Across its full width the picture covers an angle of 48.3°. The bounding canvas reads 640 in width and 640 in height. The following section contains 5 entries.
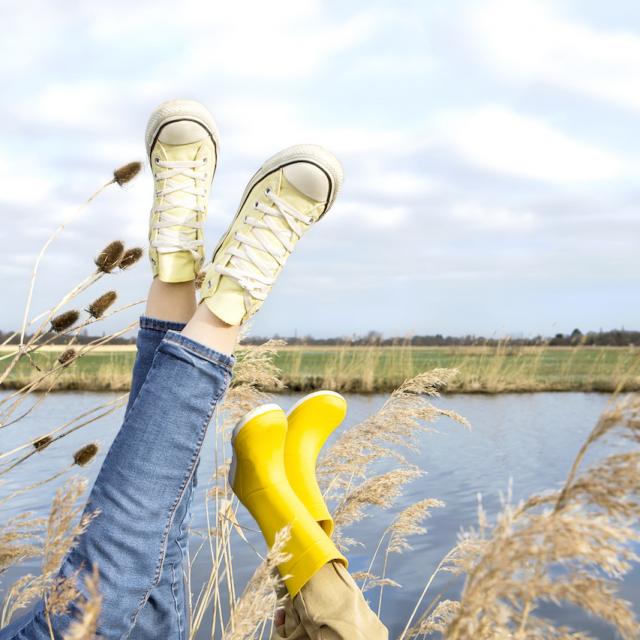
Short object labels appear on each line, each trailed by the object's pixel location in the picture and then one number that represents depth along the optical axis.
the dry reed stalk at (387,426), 2.41
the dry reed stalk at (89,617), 0.65
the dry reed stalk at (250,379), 2.44
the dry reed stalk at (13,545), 1.86
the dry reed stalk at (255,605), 0.98
